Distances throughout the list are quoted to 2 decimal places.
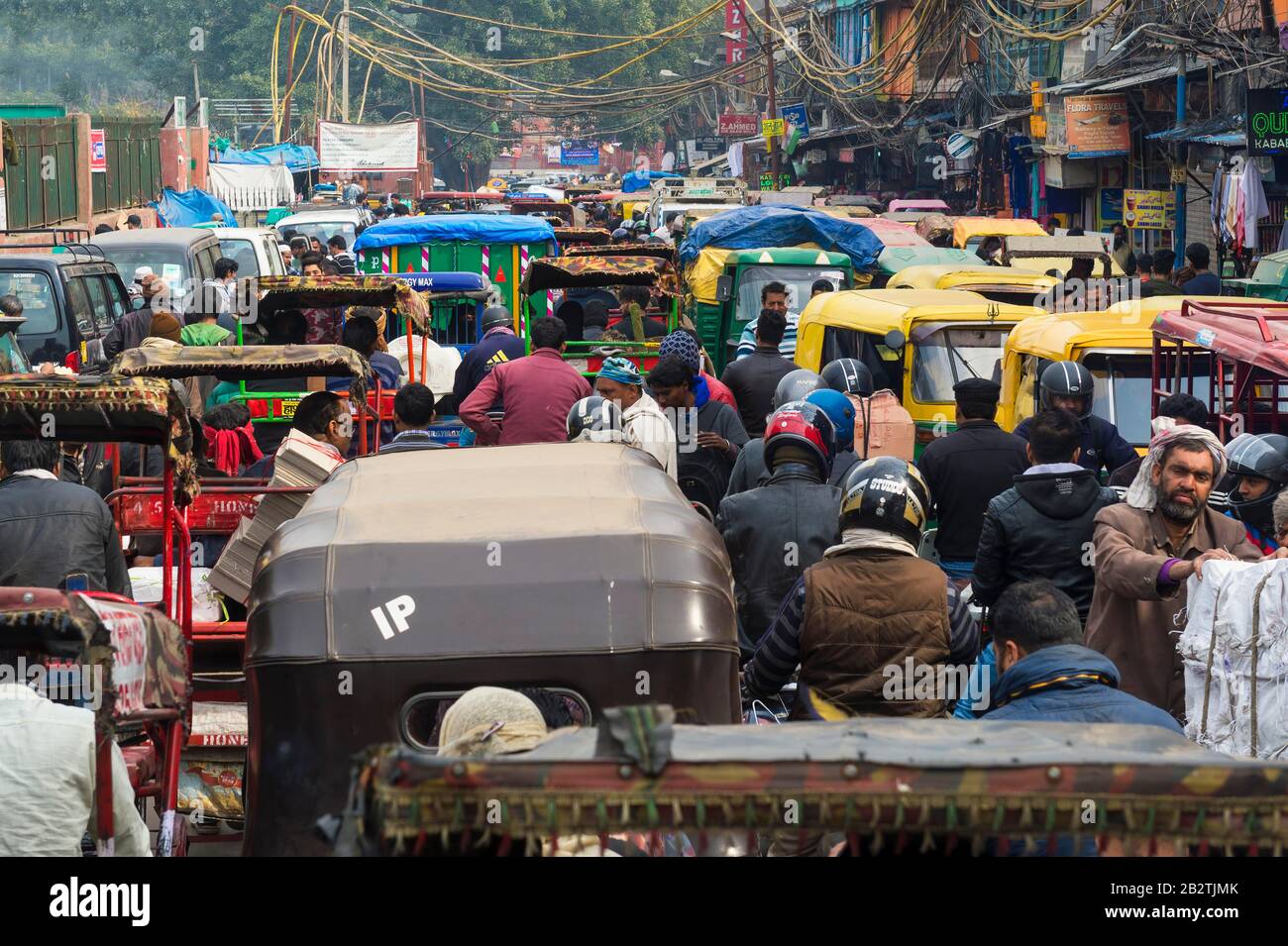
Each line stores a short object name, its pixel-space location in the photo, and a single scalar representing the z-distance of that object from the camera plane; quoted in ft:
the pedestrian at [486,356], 42.70
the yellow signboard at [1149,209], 81.15
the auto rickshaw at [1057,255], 64.23
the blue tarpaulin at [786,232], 67.05
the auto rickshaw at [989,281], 47.93
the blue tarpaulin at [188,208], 108.37
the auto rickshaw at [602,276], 52.54
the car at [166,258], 60.59
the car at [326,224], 105.50
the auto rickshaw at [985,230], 80.33
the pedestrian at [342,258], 73.31
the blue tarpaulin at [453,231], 66.64
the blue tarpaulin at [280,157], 165.48
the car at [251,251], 72.23
